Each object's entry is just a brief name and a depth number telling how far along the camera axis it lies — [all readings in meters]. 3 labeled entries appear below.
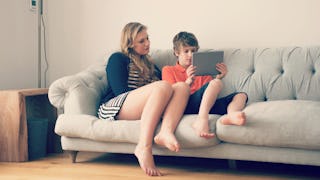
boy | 2.37
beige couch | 2.29
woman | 2.42
